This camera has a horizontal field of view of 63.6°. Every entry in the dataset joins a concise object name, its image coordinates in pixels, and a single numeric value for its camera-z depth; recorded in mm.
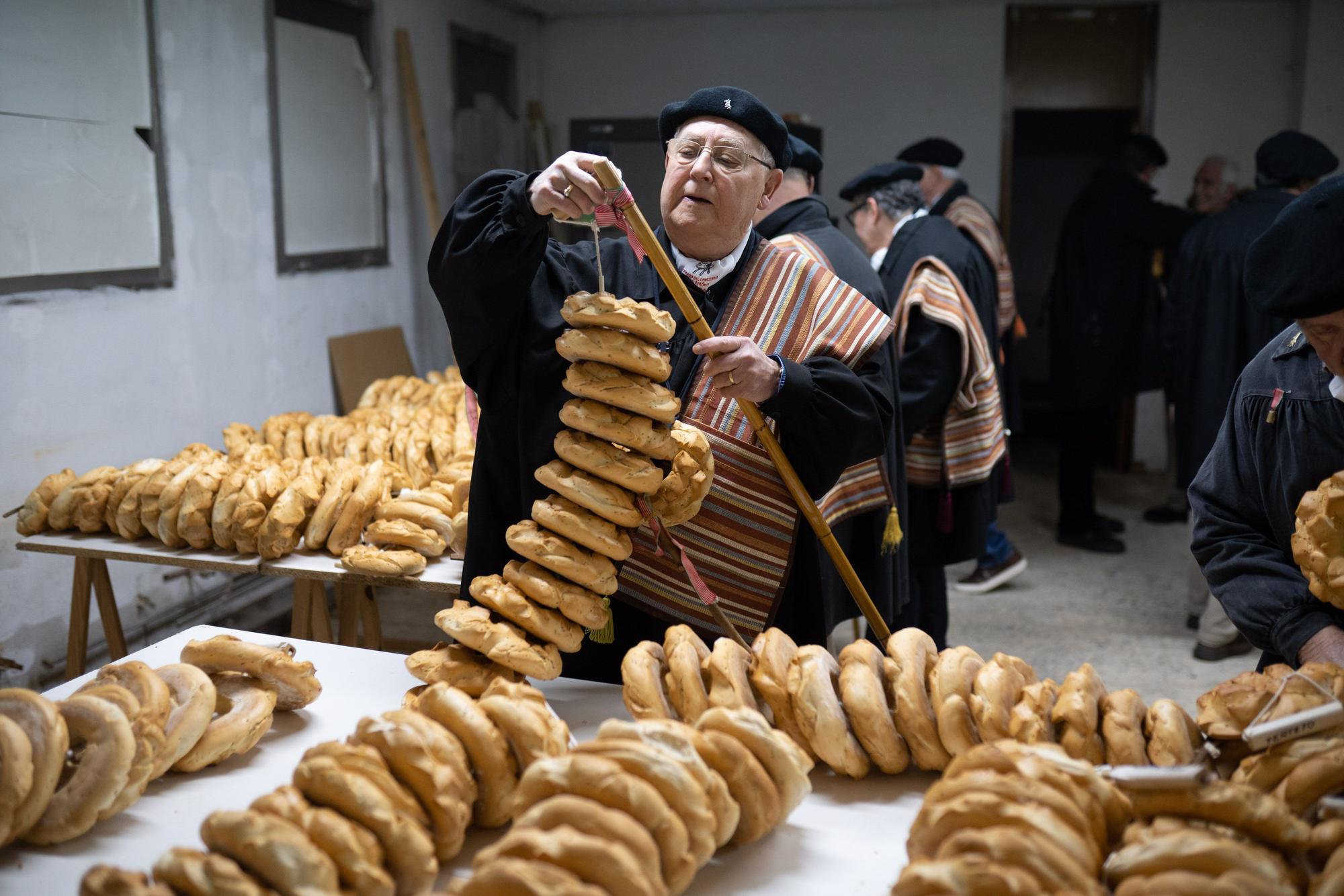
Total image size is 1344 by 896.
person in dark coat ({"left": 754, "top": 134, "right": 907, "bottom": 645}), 2715
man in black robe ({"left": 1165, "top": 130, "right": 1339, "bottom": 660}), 4918
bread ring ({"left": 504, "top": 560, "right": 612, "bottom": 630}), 1827
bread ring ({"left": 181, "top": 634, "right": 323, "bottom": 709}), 1798
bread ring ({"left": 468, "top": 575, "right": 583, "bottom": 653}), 1818
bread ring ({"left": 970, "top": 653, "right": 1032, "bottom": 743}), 1575
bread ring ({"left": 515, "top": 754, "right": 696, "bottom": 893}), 1299
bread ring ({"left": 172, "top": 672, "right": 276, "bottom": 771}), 1640
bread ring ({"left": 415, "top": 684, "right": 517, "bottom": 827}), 1481
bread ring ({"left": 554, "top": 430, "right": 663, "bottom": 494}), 1839
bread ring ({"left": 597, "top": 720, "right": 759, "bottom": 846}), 1388
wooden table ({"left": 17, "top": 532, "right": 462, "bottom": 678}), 3223
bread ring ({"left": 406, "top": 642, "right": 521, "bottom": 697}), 1808
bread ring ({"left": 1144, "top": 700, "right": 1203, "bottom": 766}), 1489
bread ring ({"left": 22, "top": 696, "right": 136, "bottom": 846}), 1438
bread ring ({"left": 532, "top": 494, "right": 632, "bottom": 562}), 1827
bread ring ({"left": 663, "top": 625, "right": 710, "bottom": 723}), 1651
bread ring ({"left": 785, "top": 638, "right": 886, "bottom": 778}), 1603
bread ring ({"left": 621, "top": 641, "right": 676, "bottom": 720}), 1673
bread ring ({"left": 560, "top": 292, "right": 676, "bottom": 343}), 1813
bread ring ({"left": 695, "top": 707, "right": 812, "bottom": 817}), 1460
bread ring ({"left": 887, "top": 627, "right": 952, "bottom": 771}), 1602
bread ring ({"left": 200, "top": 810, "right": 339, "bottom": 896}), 1247
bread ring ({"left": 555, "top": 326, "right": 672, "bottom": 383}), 1817
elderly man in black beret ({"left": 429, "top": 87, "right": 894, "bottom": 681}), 2059
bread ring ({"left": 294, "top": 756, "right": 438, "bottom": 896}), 1328
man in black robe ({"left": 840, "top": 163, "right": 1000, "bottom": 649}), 3984
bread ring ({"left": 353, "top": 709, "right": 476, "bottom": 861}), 1403
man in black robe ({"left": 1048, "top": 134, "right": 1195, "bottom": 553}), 6531
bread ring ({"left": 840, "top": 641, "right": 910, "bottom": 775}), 1598
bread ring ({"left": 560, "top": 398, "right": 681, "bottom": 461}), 1831
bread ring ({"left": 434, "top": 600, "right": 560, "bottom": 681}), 1785
